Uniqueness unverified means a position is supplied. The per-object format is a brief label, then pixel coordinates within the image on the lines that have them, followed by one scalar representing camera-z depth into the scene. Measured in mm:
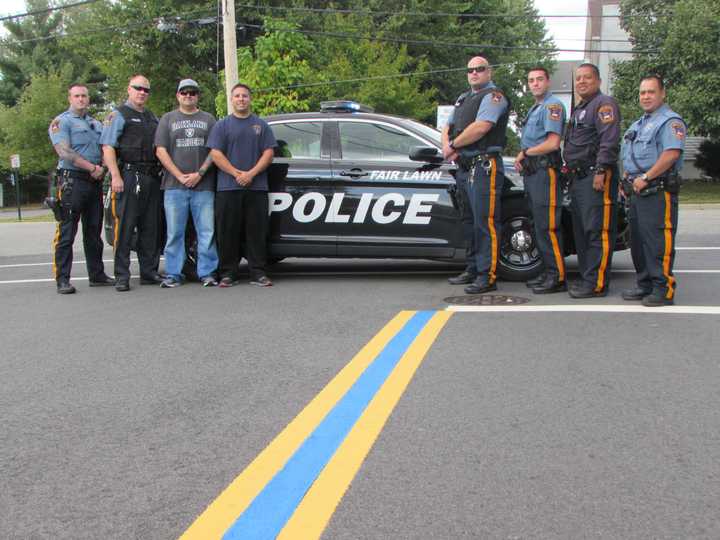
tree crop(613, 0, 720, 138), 29578
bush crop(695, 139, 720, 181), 36969
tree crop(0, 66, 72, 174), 49969
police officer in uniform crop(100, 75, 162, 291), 7965
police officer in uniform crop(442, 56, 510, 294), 7270
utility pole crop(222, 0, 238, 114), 19984
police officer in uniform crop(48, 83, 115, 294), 7926
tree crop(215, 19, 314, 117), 24172
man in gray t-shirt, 8016
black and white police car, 7895
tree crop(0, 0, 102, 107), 56375
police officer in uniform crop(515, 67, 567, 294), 7086
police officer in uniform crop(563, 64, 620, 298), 6805
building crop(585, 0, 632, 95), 51750
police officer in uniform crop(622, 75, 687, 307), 6480
